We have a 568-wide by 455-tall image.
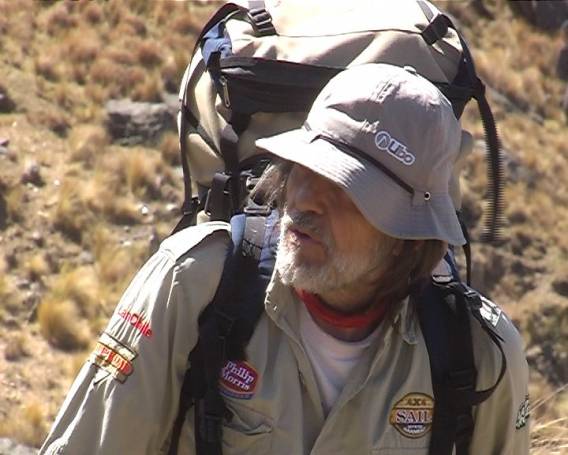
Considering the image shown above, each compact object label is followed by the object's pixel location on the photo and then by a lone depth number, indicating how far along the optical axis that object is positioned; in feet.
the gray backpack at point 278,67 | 18.62
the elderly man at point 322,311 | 16.30
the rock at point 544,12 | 137.28
